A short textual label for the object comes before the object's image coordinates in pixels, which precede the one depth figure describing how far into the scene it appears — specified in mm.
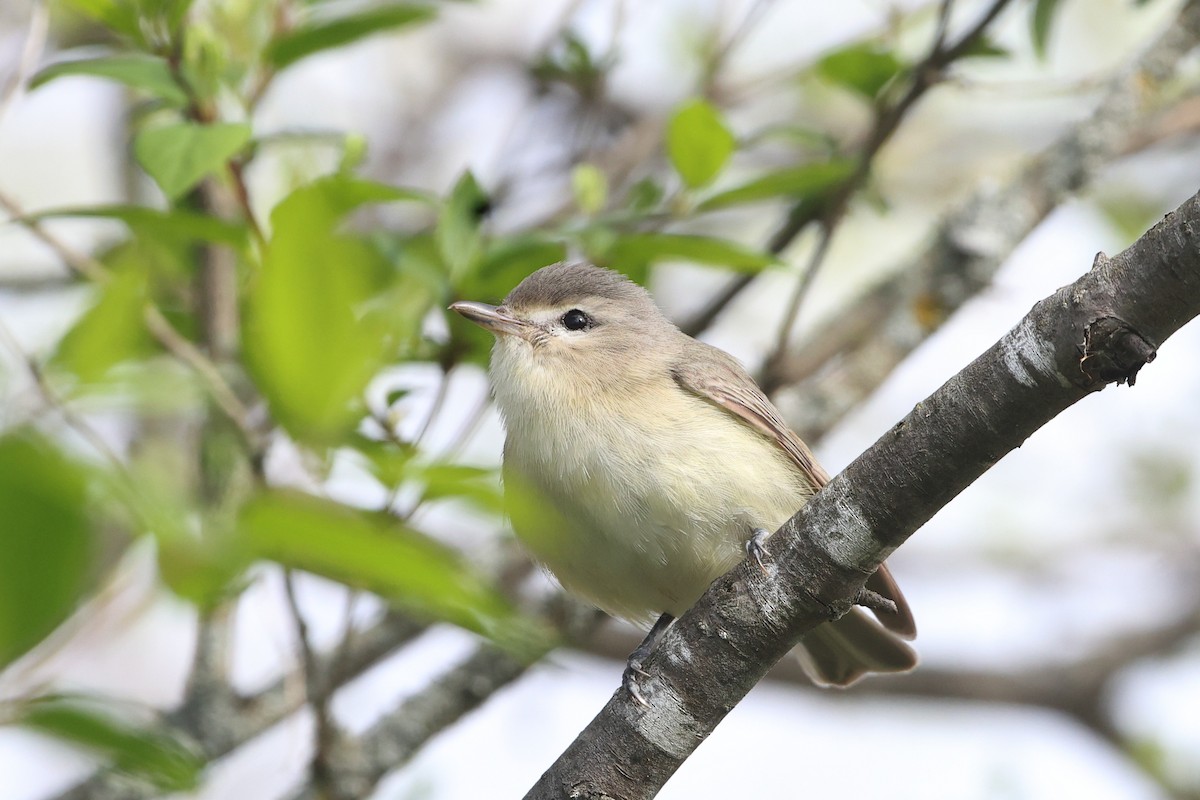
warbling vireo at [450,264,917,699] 6863
